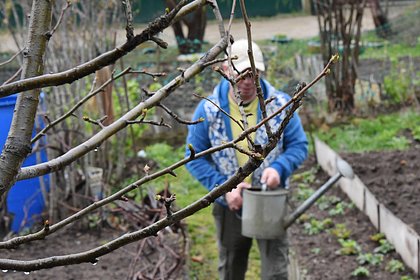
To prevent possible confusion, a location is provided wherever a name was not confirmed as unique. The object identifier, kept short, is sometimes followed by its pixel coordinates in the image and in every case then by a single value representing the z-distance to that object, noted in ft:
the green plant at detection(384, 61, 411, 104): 40.88
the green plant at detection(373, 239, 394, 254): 22.40
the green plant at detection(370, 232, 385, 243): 23.34
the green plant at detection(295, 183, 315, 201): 29.00
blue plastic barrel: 24.63
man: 18.66
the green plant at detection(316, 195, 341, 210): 27.81
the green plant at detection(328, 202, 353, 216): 26.87
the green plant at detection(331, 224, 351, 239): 24.40
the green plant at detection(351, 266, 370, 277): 21.23
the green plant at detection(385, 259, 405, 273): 21.05
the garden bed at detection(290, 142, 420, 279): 21.78
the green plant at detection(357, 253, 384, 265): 21.99
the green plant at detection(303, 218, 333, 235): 25.62
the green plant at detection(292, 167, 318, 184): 31.33
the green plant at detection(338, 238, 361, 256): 23.01
